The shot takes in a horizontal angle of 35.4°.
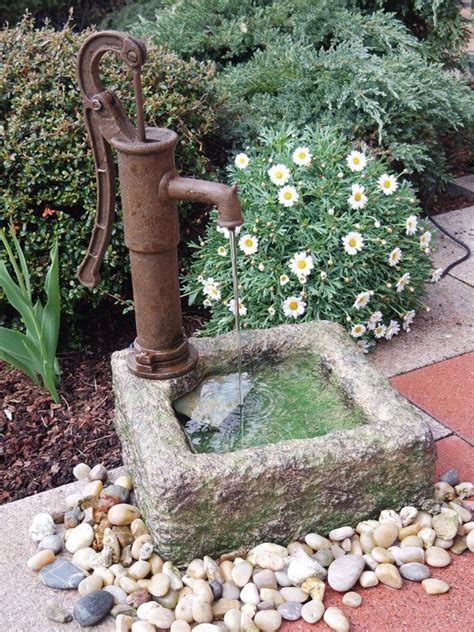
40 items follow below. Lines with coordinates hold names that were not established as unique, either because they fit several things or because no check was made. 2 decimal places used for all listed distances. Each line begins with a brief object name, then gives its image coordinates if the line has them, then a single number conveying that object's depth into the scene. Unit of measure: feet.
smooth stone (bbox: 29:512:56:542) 6.80
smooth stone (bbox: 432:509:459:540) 6.56
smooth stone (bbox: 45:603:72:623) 5.94
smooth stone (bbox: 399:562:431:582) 6.24
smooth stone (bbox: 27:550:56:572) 6.46
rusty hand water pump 6.36
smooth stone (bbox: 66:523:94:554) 6.67
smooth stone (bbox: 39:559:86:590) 6.27
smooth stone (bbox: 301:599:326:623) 5.91
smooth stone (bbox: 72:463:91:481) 7.70
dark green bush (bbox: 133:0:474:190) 11.76
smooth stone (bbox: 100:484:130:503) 7.12
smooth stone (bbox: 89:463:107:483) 7.50
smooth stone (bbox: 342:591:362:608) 6.04
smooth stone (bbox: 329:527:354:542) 6.58
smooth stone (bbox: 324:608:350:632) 5.80
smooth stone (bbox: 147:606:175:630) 5.90
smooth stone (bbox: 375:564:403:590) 6.19
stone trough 6.14
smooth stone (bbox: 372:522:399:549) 6.51
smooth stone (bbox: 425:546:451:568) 6.36
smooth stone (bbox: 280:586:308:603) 6.10
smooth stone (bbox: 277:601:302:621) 5.96
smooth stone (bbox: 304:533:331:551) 6.50
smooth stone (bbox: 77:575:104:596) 6.18
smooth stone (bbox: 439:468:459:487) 7.21
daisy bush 9.36
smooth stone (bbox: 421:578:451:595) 6.09
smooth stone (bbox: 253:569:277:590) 6.17
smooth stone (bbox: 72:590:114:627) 5.90
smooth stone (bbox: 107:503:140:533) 6.78
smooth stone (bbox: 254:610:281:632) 5.87
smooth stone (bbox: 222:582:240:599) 6.14
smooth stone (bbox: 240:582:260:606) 6.06
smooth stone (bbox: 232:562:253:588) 6.22
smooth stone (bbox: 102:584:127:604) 6.11
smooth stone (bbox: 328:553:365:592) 6.17
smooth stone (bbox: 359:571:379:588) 6.19
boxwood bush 9.32
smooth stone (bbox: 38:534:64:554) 6.63
